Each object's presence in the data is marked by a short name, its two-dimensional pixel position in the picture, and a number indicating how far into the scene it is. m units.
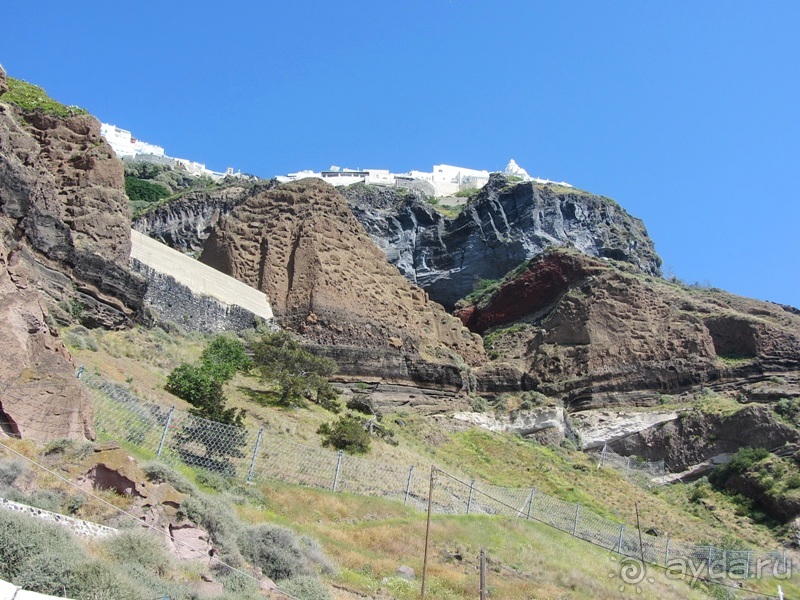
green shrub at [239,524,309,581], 10.93
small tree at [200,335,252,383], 24.41
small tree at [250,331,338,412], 25.92
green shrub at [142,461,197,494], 11.17
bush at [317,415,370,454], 22.47
